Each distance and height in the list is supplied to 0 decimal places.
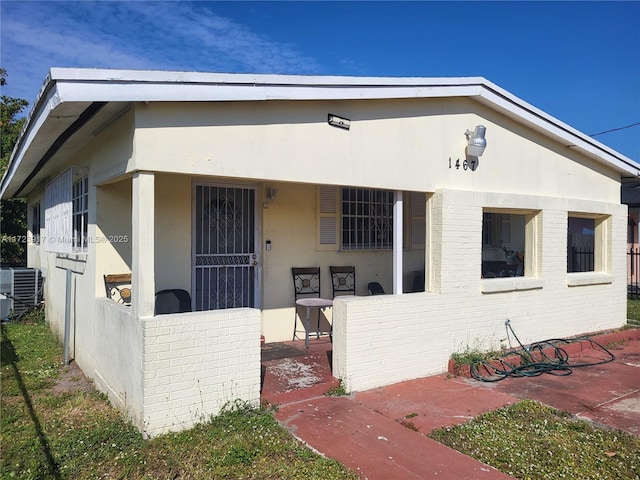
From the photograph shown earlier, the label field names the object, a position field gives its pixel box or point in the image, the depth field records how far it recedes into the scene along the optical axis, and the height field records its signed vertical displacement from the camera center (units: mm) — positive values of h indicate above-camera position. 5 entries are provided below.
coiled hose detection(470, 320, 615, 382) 6508 -1754
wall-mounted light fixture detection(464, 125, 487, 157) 6734 +1390
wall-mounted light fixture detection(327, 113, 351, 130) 5547 +1372
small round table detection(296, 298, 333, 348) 6902 -922
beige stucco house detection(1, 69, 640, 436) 4504 +353
